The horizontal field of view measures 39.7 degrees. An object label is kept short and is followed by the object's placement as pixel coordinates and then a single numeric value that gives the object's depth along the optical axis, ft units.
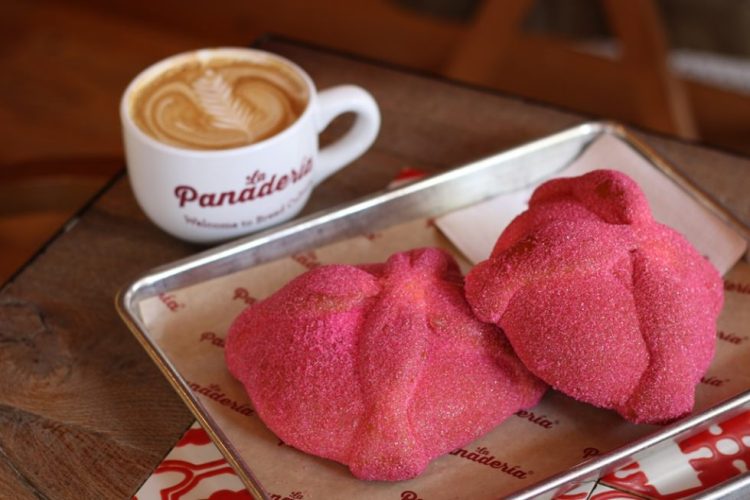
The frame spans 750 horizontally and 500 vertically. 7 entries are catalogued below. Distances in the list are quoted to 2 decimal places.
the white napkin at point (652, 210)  2.19
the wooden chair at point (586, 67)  4.39
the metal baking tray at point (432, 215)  1.67
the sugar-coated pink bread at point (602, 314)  1.71
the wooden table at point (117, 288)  1.87
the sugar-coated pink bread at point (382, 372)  1.69
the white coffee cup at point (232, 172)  2.13
